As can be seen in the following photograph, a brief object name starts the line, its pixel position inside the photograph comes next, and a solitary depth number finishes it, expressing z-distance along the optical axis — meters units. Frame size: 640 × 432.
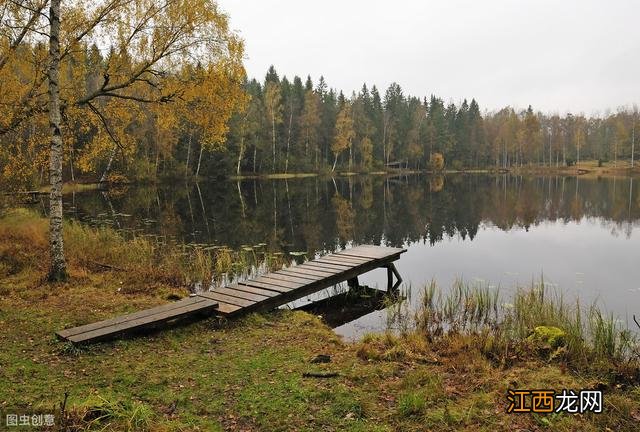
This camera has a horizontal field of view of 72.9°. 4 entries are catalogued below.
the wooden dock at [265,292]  6.93
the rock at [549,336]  7.19
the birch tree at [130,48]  11.90
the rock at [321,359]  6.49
